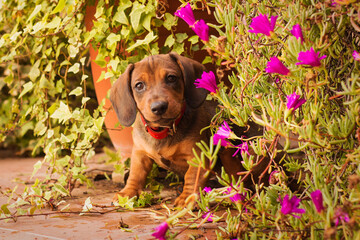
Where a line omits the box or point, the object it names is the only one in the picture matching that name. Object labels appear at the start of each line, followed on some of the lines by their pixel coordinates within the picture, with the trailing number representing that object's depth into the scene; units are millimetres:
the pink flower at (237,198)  1072
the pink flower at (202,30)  1057
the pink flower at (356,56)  1009
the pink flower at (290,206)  1017
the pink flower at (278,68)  1014
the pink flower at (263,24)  1020
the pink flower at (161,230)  1009
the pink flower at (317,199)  969
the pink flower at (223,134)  1070
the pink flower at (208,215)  1083
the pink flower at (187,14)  1073
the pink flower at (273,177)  1122
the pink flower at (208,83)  1076
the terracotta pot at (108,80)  1369
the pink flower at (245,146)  1109
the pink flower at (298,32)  1023
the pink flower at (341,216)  967
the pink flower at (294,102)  1030
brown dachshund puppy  1271
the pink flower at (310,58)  1005
